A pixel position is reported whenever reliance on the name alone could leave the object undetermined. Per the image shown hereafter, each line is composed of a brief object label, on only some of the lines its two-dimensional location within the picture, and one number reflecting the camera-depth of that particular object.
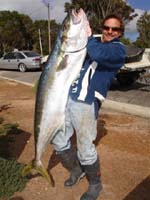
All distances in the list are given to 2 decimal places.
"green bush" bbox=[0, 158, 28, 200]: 2.60
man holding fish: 2.13
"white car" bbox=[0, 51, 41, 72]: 12.13
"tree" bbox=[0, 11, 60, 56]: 27.53
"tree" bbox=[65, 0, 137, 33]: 18.98
